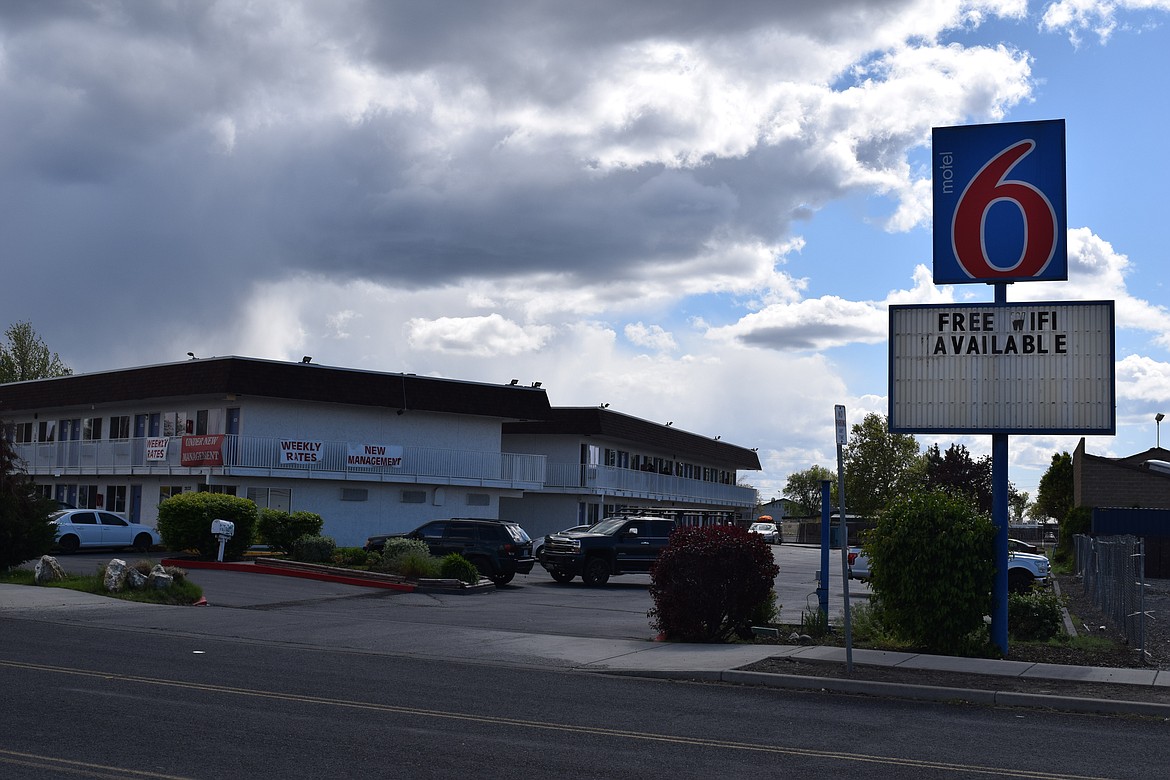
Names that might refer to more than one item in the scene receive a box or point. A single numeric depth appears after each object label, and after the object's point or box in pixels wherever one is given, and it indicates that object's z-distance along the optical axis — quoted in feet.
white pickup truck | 94.22
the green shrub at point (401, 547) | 93.76
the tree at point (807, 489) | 530.27
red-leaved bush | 54.19
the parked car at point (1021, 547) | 104.70
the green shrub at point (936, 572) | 50.60
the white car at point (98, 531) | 120.88
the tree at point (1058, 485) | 241.14
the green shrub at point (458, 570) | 90.38
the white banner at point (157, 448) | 139.13
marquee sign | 51.37
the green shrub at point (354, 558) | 98.37
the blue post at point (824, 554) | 57.00
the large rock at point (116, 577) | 74.18
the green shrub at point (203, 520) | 107.04
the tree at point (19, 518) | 82.12
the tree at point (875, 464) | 309.42
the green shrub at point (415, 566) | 90.17
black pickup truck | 101.55
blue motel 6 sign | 52.95
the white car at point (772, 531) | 236.43
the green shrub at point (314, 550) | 99.55
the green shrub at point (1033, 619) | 57.26
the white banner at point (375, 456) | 140.26
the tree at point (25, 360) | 249.75
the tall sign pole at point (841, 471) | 42.23
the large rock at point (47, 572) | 79.25
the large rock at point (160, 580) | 73.31
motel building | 135.33
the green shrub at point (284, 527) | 110.93
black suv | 97.40
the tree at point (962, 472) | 285.43
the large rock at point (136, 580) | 74.23
